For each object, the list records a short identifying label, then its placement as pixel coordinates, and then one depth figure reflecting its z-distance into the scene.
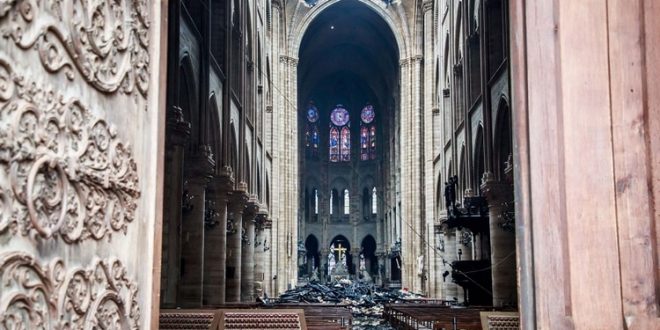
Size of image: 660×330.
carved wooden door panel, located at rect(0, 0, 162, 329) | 3.07
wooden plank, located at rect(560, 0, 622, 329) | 4.17
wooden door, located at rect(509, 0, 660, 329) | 4.17
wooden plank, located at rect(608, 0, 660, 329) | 4.14
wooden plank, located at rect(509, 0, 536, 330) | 4.55
